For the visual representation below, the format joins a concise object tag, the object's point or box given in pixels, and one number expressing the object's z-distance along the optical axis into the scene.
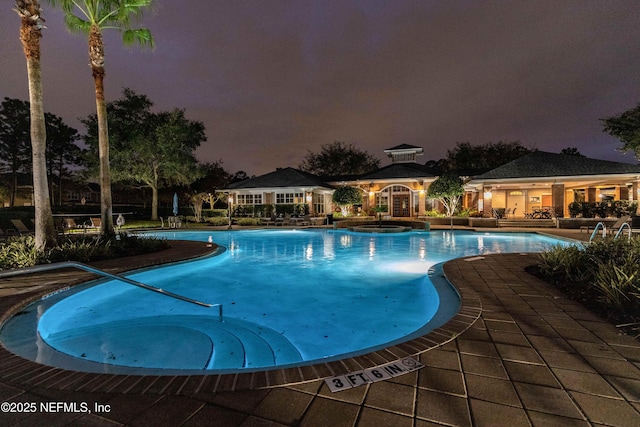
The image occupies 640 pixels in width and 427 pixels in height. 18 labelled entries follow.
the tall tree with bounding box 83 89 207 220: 25.08
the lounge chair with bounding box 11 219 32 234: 12.87
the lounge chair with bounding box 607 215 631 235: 9.55
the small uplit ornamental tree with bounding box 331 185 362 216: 20.69
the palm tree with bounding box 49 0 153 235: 9.64
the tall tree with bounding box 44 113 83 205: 32.84
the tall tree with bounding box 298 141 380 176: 42.72
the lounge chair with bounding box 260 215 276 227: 23.05
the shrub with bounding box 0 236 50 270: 6.50
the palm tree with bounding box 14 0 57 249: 7.62
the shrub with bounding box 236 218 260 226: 23.30
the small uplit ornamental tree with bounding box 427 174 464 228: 18.55
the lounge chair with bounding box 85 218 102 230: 15.95
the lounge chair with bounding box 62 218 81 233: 15.02
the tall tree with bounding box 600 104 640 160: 15.45
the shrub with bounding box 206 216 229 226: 24.63
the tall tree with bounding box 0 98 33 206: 29.73
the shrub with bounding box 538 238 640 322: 3.53
